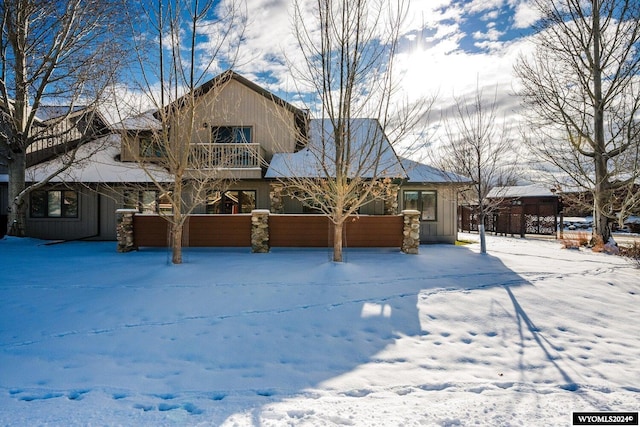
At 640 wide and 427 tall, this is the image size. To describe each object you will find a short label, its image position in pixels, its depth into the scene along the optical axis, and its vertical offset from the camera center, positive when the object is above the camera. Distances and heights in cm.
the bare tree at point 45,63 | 1235 +604
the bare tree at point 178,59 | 799 +394
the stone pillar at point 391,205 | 1401 +47
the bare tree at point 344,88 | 799 +323
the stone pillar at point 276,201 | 1405 +63
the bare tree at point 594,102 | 1305 +484
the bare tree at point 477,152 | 1223 +245
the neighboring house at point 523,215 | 1969 +6
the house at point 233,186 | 1417 +135
